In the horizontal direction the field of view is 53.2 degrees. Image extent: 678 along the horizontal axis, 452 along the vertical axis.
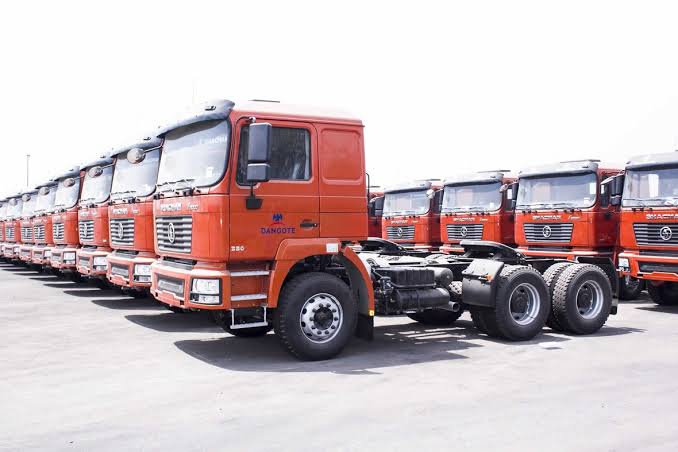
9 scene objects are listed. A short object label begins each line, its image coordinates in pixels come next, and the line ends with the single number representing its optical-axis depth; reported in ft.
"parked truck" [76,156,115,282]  45.32
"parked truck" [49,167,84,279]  52.26
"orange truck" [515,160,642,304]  45.27
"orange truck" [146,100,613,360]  24.89
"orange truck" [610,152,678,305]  41.32
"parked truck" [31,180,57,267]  59.67
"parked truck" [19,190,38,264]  66.90
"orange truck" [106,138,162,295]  36.40
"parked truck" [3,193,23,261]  73.97
